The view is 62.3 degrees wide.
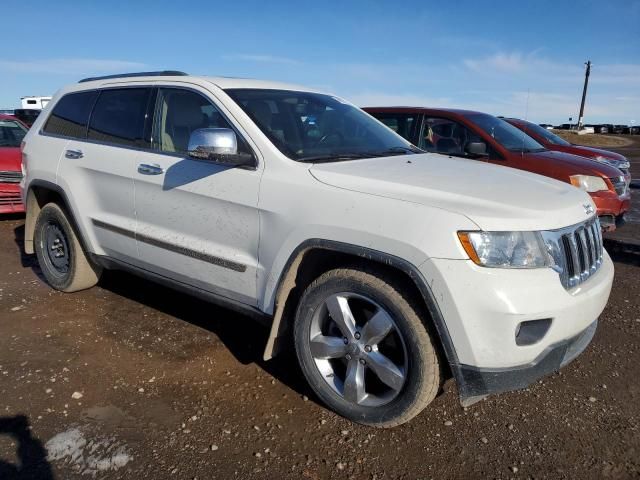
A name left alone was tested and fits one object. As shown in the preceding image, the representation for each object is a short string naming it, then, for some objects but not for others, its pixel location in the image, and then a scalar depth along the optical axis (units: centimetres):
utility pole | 4650
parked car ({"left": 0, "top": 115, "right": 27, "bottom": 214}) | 759
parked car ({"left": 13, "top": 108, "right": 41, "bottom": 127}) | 1536
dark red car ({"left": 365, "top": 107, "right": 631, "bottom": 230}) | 639
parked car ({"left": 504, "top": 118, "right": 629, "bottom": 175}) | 852
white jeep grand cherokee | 241
